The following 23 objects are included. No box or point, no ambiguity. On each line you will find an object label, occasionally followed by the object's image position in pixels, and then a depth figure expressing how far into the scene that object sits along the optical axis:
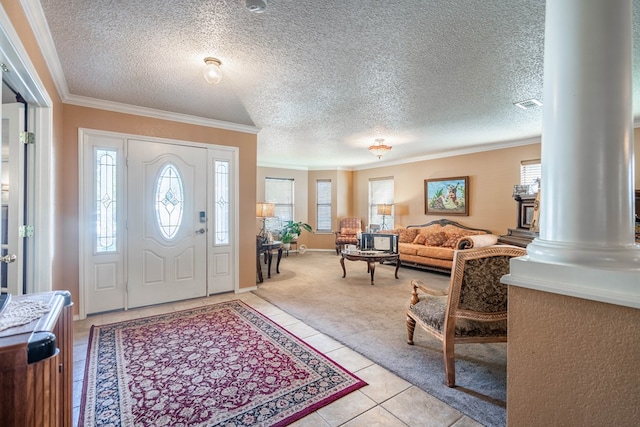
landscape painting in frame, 6.16
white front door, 3.68
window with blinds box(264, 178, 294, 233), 8.02
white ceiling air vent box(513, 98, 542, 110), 3.33
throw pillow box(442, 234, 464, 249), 5.72
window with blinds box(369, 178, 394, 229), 7.88
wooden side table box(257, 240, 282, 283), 4.95
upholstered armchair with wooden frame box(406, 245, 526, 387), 2.10
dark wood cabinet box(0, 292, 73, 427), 0.87
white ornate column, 1.05
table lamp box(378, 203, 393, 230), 7.45
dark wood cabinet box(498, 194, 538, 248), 4.41
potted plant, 7.29
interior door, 2.17
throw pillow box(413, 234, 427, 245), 6.38
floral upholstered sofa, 5.29
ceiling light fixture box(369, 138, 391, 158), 5.03
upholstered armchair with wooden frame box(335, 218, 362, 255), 7.87
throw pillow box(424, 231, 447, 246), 6.03
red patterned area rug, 1.82
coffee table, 4.97
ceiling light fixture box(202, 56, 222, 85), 2.46
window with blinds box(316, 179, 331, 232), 8.70
